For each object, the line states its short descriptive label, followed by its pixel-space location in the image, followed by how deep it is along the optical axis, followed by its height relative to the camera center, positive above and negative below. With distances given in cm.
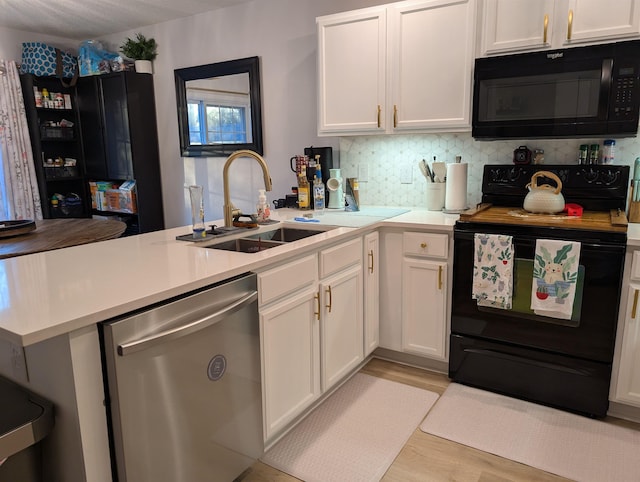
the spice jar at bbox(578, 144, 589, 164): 250 -2
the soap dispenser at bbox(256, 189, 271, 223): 249 -29
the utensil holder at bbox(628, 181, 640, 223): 239 -32
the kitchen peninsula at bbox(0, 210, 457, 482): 115 -39
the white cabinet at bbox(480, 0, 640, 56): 215 +62
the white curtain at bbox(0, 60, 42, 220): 419 +4
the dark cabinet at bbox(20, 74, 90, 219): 436 +13
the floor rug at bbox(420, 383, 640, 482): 191 -129
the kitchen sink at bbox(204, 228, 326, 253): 219 -42
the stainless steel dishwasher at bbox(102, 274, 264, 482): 126 -71
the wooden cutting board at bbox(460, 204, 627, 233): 211 -33
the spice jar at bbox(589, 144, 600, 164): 249 -1
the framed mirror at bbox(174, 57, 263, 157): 371 +41
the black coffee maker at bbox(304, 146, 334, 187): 322 -1
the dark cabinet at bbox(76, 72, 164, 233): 422 +22
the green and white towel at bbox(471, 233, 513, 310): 229 -59
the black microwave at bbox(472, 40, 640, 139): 218 +29
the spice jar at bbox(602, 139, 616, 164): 242 +0
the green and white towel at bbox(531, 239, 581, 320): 213 -59
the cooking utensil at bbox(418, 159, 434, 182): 291 -11
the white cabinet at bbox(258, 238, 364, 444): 185 -79
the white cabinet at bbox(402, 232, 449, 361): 254 -79
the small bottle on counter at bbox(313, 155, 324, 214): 310 -25
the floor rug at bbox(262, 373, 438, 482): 192 -129
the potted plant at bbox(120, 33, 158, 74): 417 +96
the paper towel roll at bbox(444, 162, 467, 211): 274 -21
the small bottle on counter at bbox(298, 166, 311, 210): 312 -24
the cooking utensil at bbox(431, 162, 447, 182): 289 -11
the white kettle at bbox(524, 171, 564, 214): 240 -24
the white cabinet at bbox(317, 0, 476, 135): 255 +50
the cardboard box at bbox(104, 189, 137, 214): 439 -41
